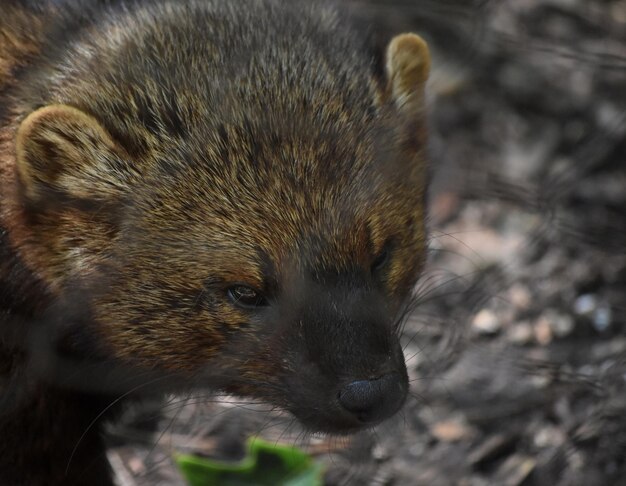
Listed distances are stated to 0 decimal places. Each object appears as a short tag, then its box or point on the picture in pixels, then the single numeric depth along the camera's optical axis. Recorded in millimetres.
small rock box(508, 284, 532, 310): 8156
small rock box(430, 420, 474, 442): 7219
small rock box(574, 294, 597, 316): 7969
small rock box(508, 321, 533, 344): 7914
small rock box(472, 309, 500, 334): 8031
